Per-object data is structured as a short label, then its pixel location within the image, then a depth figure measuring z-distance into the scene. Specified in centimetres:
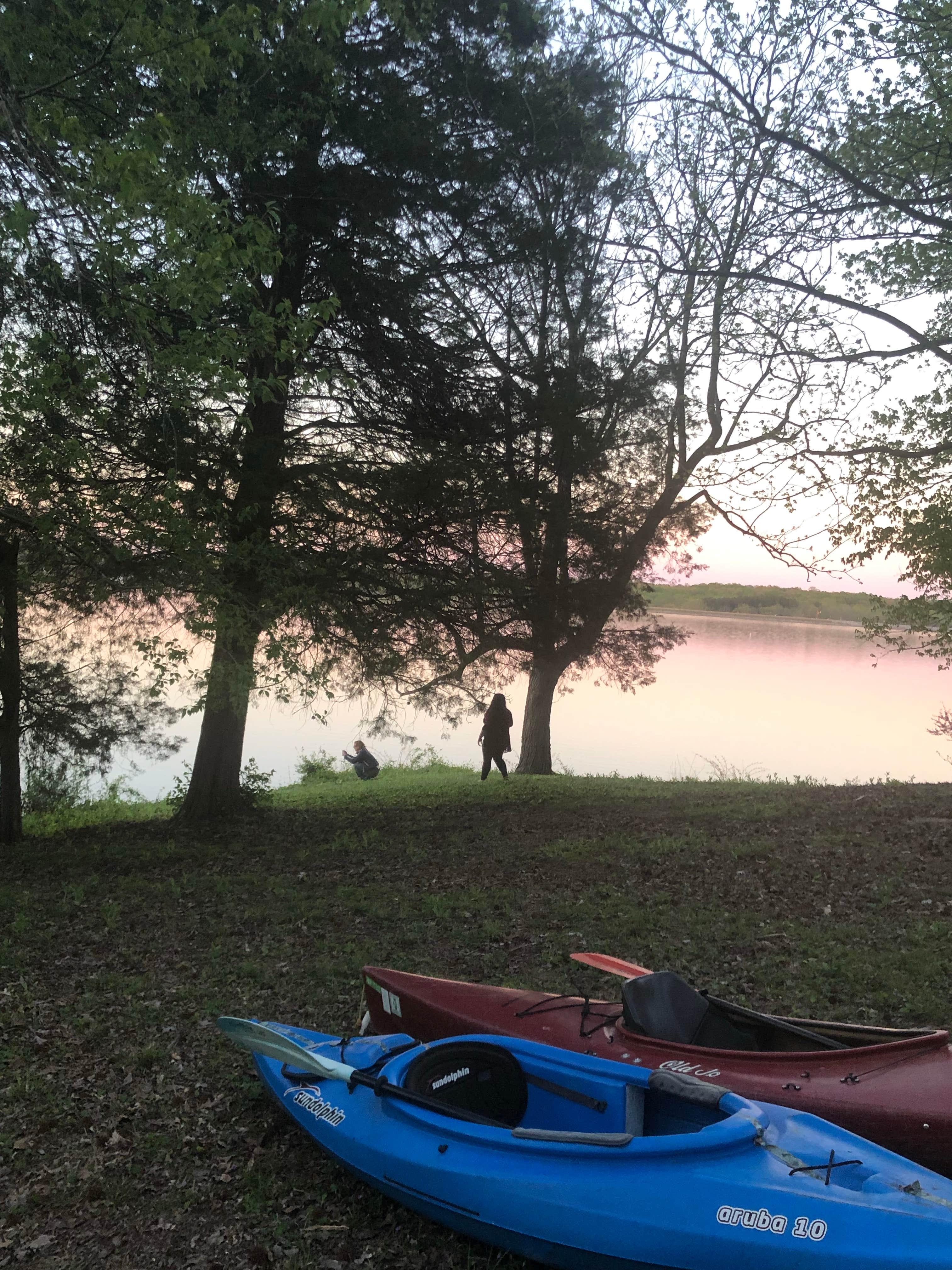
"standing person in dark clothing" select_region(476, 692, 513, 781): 1541
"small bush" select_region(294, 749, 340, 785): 2108
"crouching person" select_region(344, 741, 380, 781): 2003
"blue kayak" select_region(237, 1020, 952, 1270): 296
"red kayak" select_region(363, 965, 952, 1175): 365
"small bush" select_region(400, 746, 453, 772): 2234
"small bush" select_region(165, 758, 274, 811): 1251
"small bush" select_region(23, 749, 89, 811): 1186
